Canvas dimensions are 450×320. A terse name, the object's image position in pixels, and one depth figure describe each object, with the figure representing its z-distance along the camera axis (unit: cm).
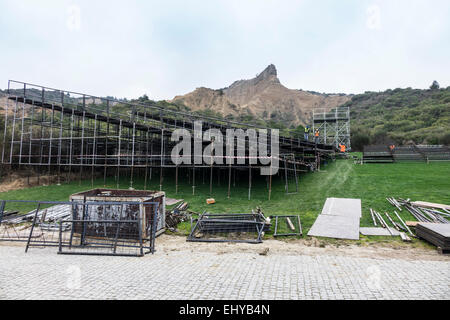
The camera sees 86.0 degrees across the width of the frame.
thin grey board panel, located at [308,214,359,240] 824
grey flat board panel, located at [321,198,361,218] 1018
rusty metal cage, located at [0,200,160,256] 704
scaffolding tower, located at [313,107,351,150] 3775
